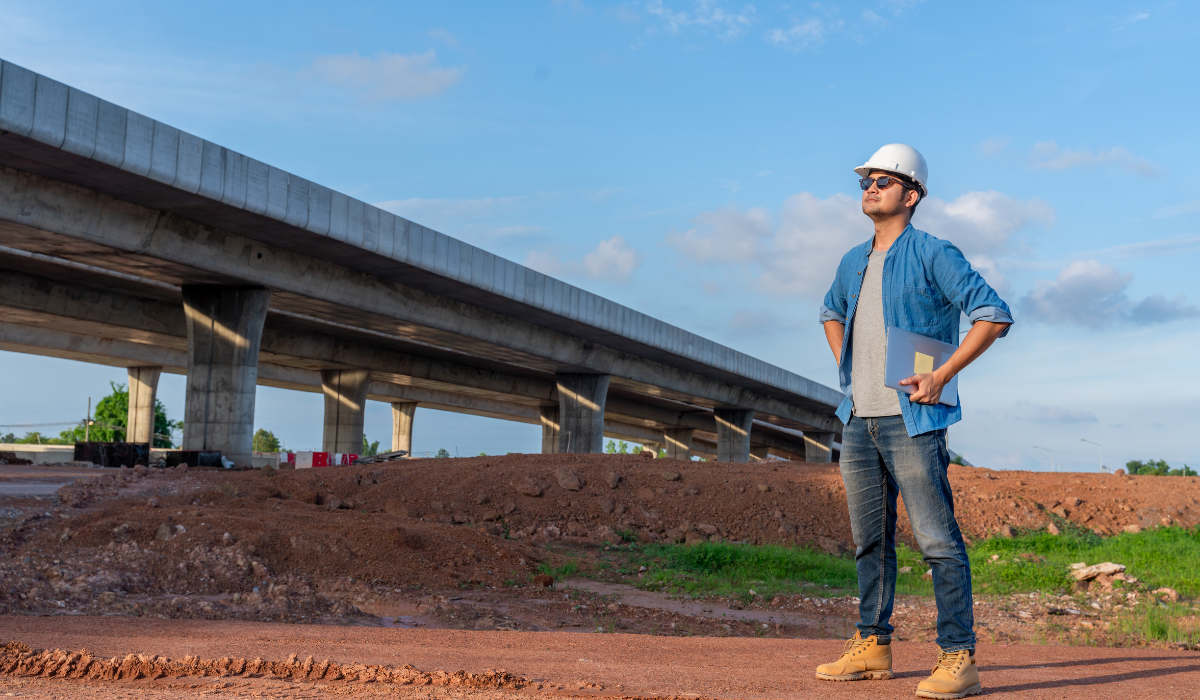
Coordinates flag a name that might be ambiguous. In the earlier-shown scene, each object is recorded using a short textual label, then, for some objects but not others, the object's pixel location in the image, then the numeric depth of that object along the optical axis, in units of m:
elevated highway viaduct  17.64
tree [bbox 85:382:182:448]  60.53
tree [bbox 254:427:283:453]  98.19
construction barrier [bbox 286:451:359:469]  29.17
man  3.76
